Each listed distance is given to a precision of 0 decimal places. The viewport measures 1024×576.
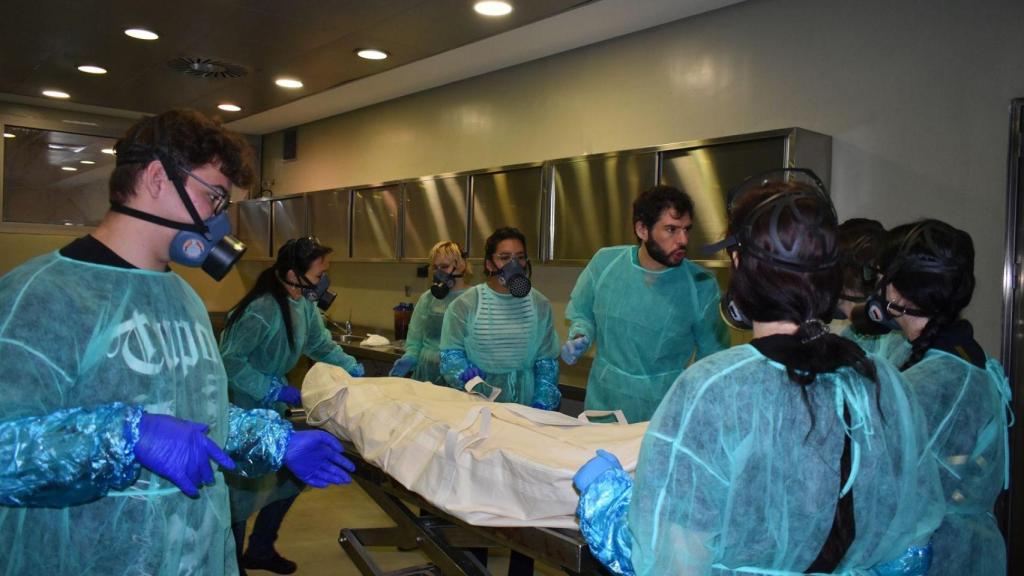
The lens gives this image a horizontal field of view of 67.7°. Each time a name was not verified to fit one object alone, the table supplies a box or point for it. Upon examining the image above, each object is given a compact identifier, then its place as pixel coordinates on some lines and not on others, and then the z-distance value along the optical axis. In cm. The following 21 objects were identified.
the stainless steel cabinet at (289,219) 750
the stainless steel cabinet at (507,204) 512
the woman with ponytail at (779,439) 127
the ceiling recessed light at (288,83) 541
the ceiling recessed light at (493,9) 378
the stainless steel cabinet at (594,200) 447
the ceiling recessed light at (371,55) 466
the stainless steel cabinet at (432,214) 577
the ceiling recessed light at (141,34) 435
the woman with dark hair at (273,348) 358
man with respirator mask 143
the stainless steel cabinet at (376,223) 639
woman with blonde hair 455
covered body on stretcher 221
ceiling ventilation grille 503
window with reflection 729
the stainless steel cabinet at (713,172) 385
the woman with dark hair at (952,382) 188
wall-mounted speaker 825
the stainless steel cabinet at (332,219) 694
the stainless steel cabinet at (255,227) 798
